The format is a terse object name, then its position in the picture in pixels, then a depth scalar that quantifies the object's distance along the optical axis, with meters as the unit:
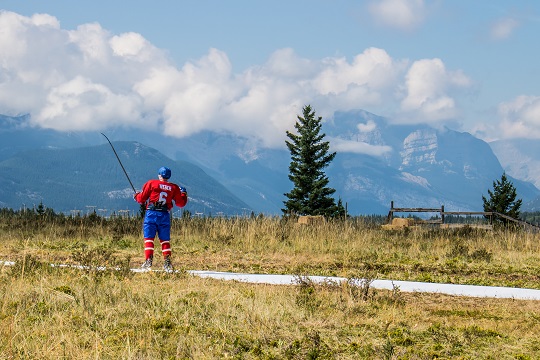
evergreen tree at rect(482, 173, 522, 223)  60.76
